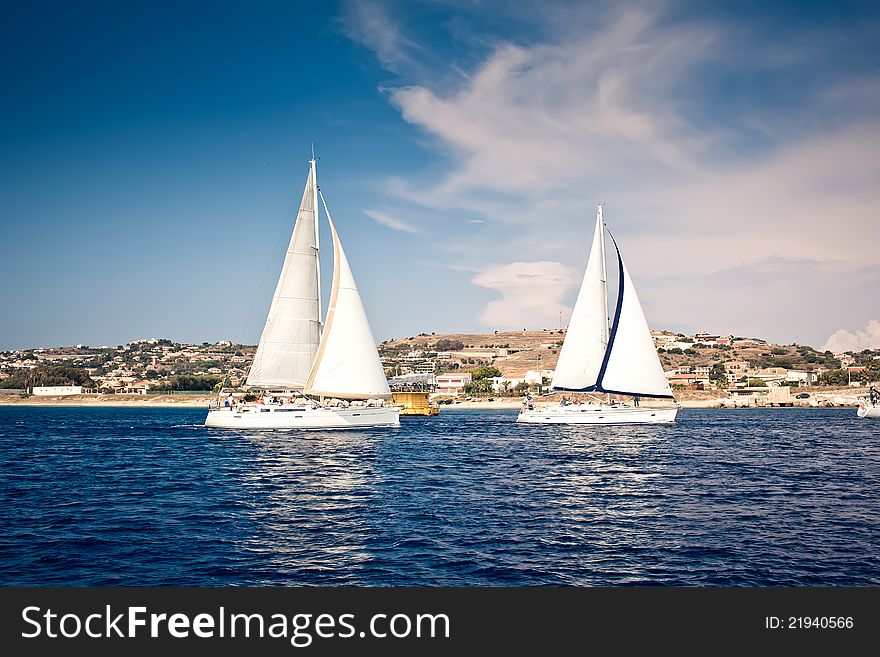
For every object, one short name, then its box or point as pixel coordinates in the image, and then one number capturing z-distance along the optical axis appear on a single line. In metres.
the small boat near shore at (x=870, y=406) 94.88
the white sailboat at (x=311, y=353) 57.03
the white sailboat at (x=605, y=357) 66.44
